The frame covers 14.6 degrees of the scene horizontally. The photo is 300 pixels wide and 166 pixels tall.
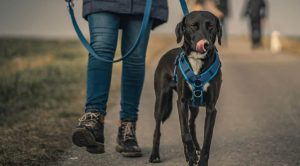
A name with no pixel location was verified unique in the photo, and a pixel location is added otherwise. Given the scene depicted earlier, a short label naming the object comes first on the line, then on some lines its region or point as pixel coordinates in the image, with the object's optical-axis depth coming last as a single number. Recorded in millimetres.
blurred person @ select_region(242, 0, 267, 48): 44058
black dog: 8325
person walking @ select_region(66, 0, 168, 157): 9053
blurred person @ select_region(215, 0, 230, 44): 44983
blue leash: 9084
